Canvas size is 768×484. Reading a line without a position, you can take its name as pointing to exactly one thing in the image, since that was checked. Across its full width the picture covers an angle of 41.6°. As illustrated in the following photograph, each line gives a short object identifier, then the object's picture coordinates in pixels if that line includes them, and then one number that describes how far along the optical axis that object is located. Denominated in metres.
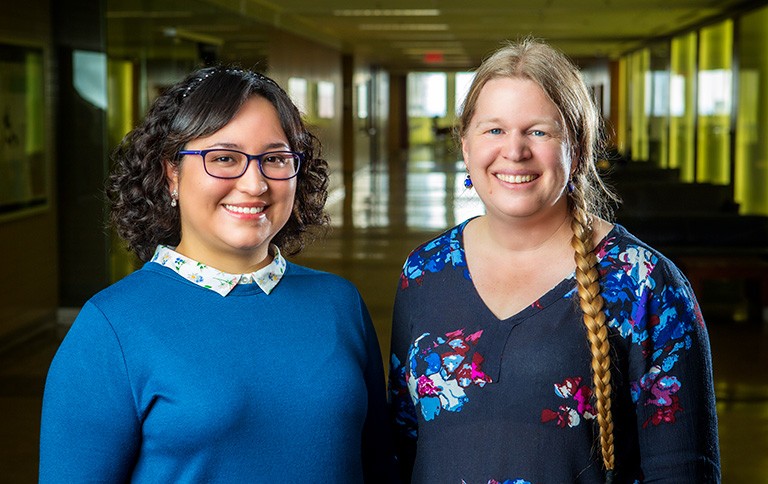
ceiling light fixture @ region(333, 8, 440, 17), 15.41
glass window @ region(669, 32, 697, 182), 17.50
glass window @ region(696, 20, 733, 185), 14.60
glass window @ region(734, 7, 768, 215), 12.32
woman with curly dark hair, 1.74
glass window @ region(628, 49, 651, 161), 24.54
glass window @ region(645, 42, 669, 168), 20.62
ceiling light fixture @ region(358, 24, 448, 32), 18.78
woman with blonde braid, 1.90
